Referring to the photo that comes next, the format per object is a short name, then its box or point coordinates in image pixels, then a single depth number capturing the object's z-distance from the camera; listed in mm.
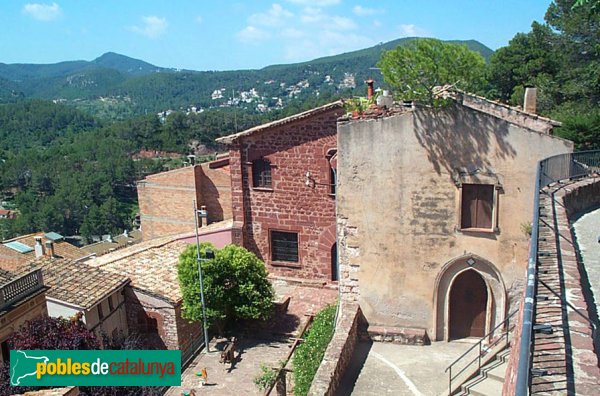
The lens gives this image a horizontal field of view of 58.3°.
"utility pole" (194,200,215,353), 18433
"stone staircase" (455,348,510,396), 10086
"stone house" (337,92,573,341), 11961
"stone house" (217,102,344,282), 21531
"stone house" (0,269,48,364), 15359
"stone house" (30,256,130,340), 17828
